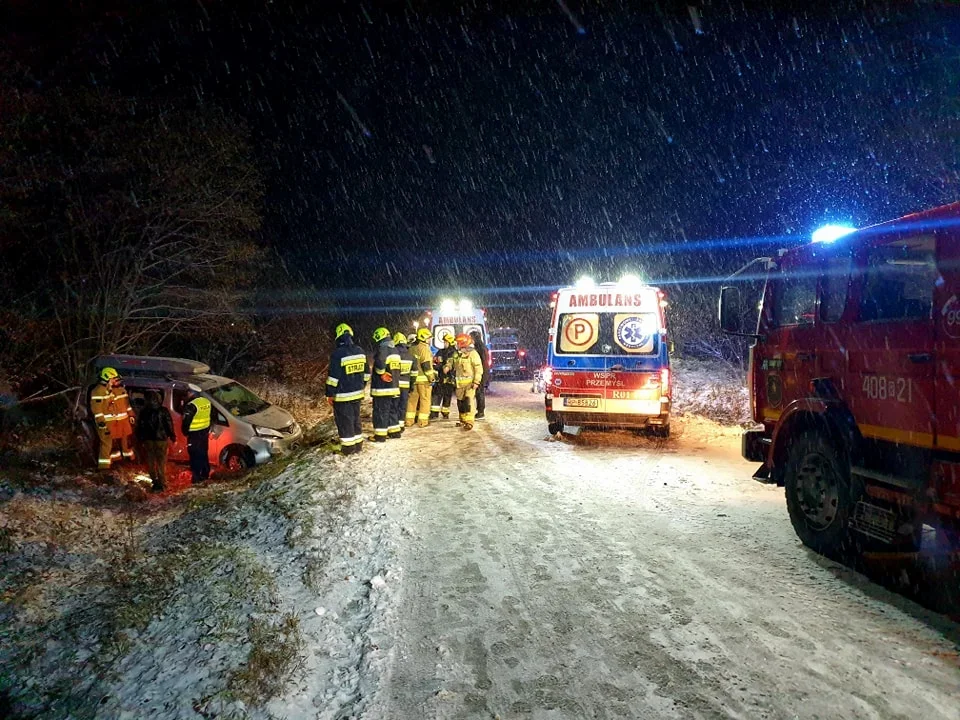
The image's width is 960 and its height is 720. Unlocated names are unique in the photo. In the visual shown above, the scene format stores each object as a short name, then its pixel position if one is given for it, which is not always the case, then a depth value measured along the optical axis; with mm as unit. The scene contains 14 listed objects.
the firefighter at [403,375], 10625
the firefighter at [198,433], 9047
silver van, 9602
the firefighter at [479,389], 13281
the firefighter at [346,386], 8836
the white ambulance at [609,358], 9555
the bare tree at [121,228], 11312
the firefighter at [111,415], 9273
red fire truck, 3912
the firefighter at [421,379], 11734
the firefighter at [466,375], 11336
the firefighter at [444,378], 12383
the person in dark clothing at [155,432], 8938
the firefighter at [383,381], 9758
